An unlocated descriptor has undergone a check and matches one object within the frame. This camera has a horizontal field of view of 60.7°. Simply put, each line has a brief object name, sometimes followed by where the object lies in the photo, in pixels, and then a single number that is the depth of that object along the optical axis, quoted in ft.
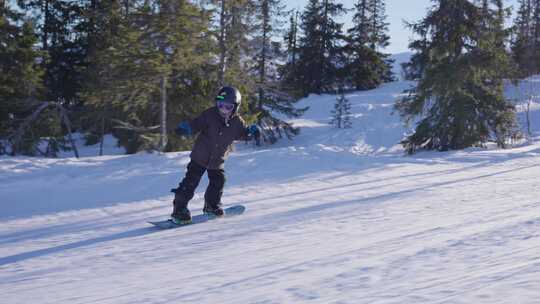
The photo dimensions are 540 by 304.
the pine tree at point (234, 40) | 55.21
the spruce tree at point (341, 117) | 104.53
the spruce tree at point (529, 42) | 147.74
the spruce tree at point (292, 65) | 93.67
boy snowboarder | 20.75
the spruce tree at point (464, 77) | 57.72
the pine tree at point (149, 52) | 48.44
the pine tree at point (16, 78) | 60.03
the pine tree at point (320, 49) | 135.23
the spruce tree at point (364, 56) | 146.24
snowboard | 20.34
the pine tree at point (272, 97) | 85.05
